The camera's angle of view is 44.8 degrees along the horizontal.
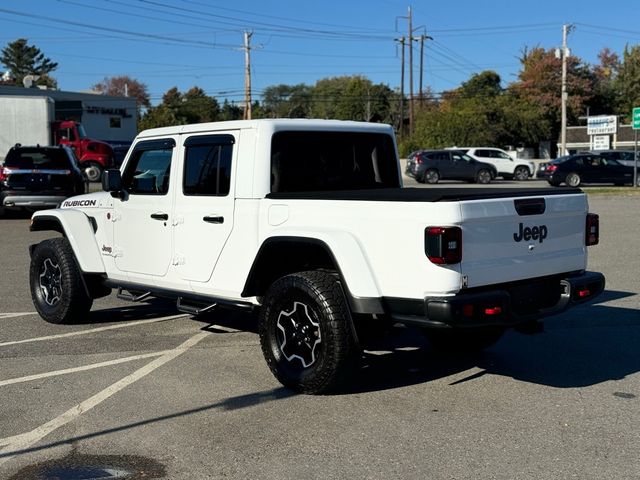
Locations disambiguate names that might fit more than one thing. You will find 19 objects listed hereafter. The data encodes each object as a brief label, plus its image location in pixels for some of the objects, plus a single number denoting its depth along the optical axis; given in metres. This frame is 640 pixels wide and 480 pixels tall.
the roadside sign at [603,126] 41.09
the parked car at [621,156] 32.50
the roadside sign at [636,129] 27.30
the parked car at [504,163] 38.06
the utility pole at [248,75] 47.80
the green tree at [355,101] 90.00
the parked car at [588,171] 32.28
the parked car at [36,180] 18.39
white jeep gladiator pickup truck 4.95
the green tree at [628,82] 74.19
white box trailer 27.28
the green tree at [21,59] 121.94
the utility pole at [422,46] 61.06
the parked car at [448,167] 36.44
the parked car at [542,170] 33.56
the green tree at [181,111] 79.69
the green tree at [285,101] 91.88
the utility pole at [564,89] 49.06
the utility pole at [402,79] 58.43
